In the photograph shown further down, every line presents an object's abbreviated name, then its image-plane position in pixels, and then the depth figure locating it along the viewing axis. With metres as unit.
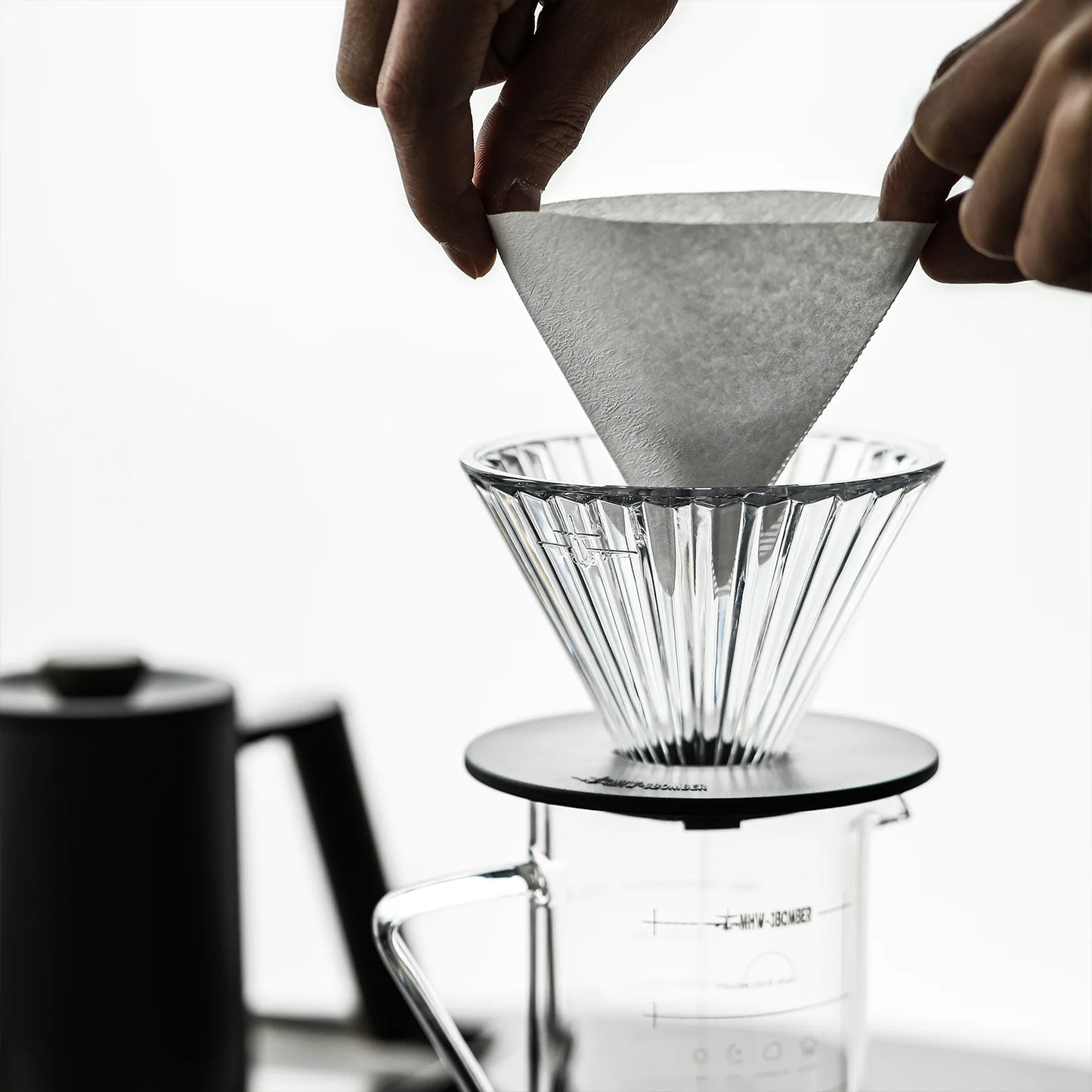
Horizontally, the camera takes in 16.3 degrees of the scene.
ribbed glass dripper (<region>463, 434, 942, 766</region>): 0.86
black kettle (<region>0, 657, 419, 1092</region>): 0.90
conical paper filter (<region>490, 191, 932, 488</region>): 0.84
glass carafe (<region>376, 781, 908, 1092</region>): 0.88
